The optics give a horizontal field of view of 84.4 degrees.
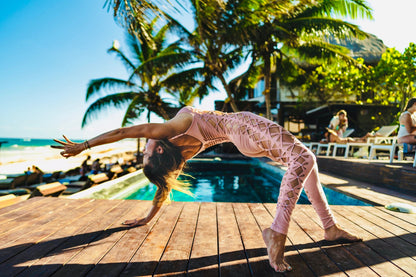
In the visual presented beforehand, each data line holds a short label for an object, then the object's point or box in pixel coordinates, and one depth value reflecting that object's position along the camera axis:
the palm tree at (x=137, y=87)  10.99
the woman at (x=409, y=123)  3.75
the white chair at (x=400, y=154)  5.93
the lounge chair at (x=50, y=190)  2.98
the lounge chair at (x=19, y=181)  5.30
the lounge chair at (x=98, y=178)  4.35
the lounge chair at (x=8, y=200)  2.43
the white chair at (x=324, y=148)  7.36
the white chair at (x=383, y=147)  4.34
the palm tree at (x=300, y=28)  7.73
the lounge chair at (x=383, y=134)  6.52
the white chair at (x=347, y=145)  5.69
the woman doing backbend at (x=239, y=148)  1.28
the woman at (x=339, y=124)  7.31
